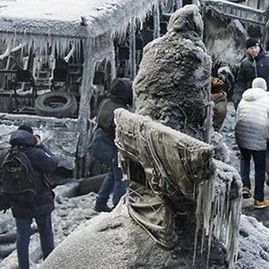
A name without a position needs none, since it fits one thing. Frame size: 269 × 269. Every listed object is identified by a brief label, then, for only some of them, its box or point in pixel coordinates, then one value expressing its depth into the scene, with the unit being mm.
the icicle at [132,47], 12211
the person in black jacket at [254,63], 10641
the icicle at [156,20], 13789
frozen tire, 11133
